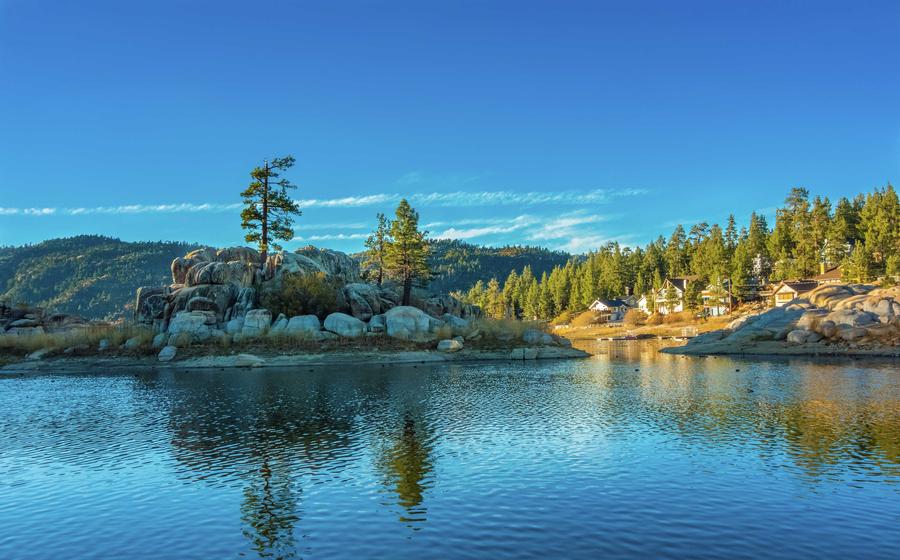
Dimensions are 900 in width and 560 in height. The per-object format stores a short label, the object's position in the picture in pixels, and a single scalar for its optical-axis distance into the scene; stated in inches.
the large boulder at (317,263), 2684.5
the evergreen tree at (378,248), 3494.1
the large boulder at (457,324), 2649.4
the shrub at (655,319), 4982.8
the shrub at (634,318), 5167.3
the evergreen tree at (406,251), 3016.7
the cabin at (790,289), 4143.7
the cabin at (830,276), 4403.5
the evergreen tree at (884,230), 4195.4
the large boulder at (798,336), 2449.6
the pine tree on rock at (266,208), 2783.0
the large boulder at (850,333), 2329.0
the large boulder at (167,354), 2233.0
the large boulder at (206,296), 2440.9
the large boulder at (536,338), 2679.6
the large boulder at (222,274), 2529.5
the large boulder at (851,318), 2364.9
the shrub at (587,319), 5644.7
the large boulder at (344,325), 2420.0
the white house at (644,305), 5566.9
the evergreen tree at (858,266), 3895.2
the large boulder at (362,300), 2620.6
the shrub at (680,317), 4733.0
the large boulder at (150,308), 2455.7
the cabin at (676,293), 5088.6
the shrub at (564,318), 6077.8
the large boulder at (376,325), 2475.4
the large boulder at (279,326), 2358.5
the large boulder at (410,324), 2493.8
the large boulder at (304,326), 2364.7
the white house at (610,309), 5674.2
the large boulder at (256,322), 2346.2
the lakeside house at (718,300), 4714.6
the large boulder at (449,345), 2471.7
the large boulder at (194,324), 2321.6
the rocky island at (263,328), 2279.8
